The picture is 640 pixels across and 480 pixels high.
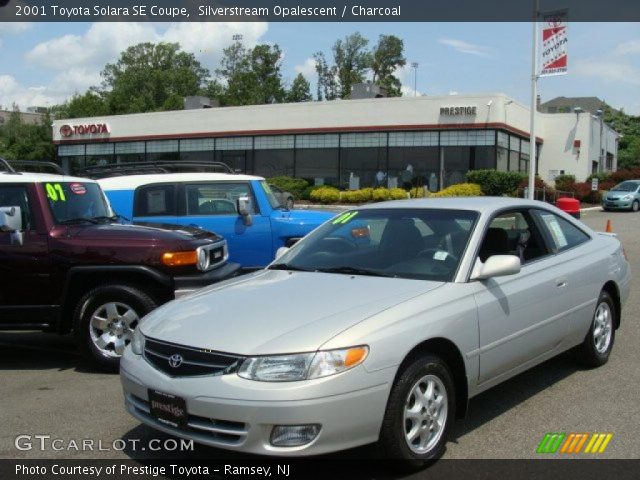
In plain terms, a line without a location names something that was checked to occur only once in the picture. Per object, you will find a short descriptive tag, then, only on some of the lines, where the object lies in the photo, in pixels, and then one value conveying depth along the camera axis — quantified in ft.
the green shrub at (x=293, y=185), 126.72
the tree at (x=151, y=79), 277.64
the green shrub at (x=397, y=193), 114.21
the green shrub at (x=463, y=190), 105.60
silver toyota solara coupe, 11.71
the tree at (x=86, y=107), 258.84
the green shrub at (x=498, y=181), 109.19
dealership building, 118.62
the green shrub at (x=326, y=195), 119.55
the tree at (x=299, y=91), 286.87
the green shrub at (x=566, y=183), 117.87
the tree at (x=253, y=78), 280.10
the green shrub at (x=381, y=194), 114.62
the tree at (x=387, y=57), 293.41
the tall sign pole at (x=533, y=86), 78.74
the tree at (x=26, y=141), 207.72
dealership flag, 73.61
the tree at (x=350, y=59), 296.71
